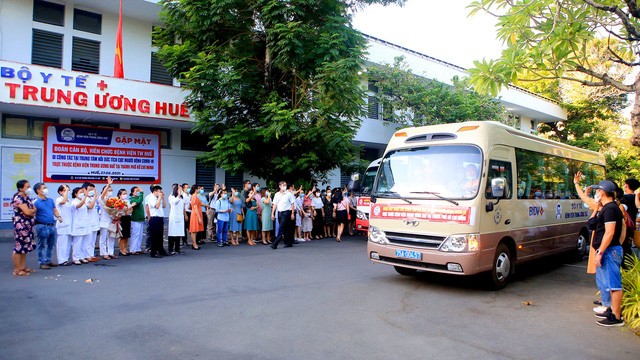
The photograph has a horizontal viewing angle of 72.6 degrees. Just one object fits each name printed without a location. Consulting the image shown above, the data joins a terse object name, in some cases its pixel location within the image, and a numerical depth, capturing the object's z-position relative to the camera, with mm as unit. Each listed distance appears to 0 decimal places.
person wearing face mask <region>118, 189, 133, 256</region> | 10861
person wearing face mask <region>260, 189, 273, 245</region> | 13719
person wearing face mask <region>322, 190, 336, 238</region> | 16172
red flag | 14805
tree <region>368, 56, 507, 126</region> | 19469
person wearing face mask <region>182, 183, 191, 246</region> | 12198
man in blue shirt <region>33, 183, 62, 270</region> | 8578
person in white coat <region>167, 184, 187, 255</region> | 11094
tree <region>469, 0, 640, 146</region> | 5844
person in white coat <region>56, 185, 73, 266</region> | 9180
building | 13680
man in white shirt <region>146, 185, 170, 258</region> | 10578
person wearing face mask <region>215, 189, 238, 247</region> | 12852
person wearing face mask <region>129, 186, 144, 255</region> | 11008
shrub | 5320
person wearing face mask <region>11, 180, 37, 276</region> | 8062
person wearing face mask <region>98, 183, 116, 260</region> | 10219
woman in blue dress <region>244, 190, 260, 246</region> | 13547
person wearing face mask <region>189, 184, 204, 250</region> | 12016
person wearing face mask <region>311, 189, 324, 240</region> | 15625
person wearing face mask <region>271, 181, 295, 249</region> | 12492
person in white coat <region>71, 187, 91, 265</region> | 9438
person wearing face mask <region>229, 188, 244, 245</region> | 13352
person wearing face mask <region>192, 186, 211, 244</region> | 12595
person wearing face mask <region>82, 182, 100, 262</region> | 9719
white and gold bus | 6809
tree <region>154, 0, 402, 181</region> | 13352
